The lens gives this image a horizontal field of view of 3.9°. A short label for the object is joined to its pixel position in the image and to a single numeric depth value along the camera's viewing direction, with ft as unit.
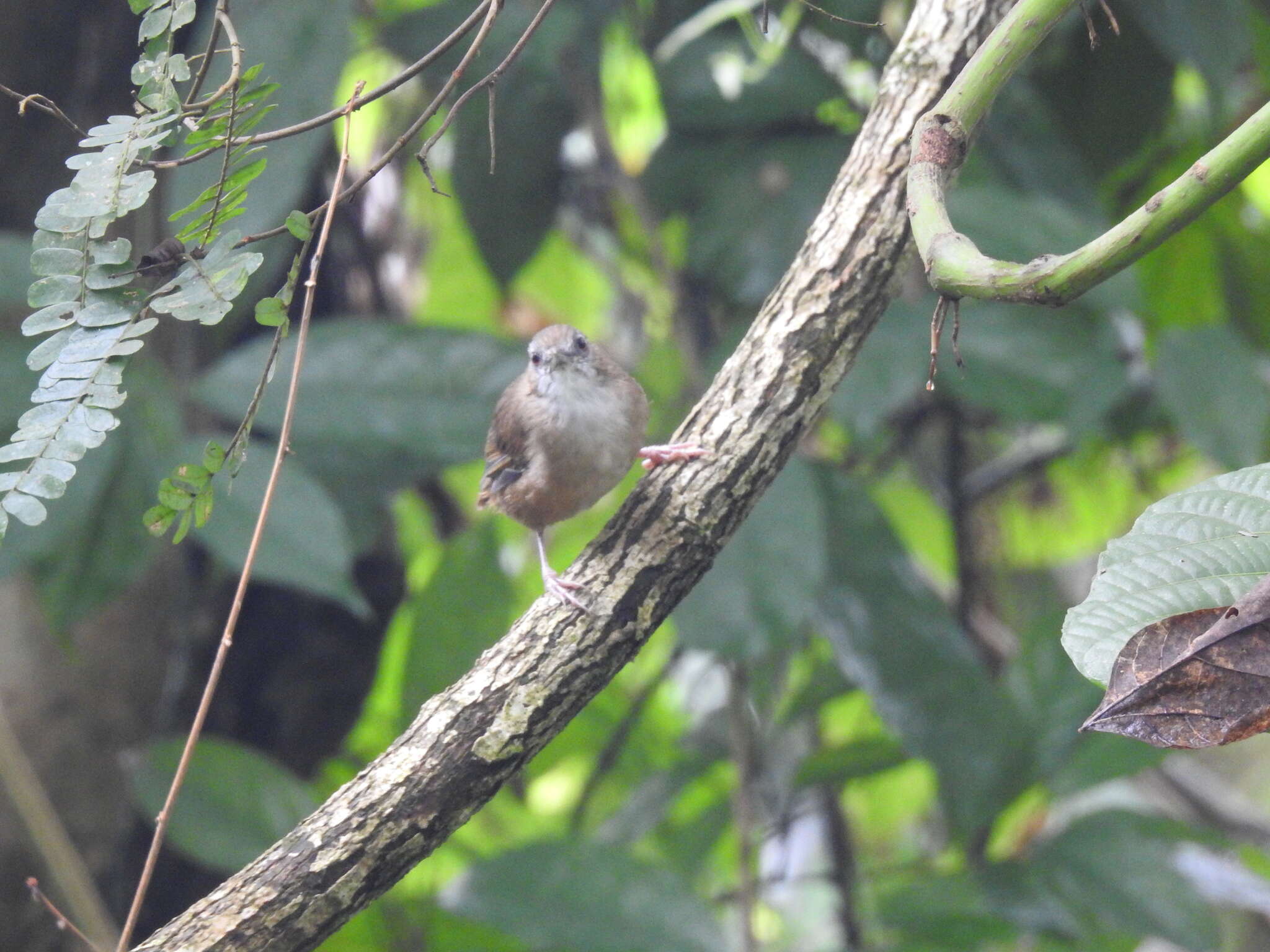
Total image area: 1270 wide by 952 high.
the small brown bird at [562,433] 21.04
